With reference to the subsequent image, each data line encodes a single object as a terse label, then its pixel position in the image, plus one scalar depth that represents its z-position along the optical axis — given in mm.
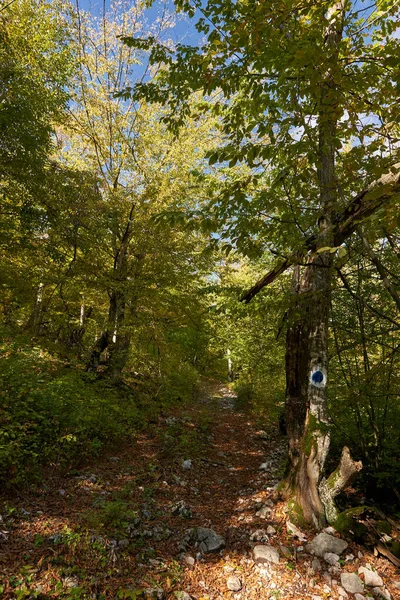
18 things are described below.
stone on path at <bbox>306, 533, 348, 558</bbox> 3934
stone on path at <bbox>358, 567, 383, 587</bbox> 3520
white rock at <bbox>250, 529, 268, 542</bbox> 4272
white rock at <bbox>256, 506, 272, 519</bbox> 4887
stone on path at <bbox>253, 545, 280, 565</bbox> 3822
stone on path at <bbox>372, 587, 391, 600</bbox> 3344
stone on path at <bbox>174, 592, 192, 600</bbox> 3164
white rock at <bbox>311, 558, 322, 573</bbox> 3713
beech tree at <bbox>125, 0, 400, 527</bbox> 2949
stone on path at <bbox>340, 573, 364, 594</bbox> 3434
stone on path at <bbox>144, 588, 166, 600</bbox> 3099
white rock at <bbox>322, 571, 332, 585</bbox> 3574
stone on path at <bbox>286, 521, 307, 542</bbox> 4268
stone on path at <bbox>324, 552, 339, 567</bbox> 3801
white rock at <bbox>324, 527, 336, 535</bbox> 4246
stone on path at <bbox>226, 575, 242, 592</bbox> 3410
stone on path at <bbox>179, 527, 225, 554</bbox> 4059
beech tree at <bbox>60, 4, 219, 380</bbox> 10219
